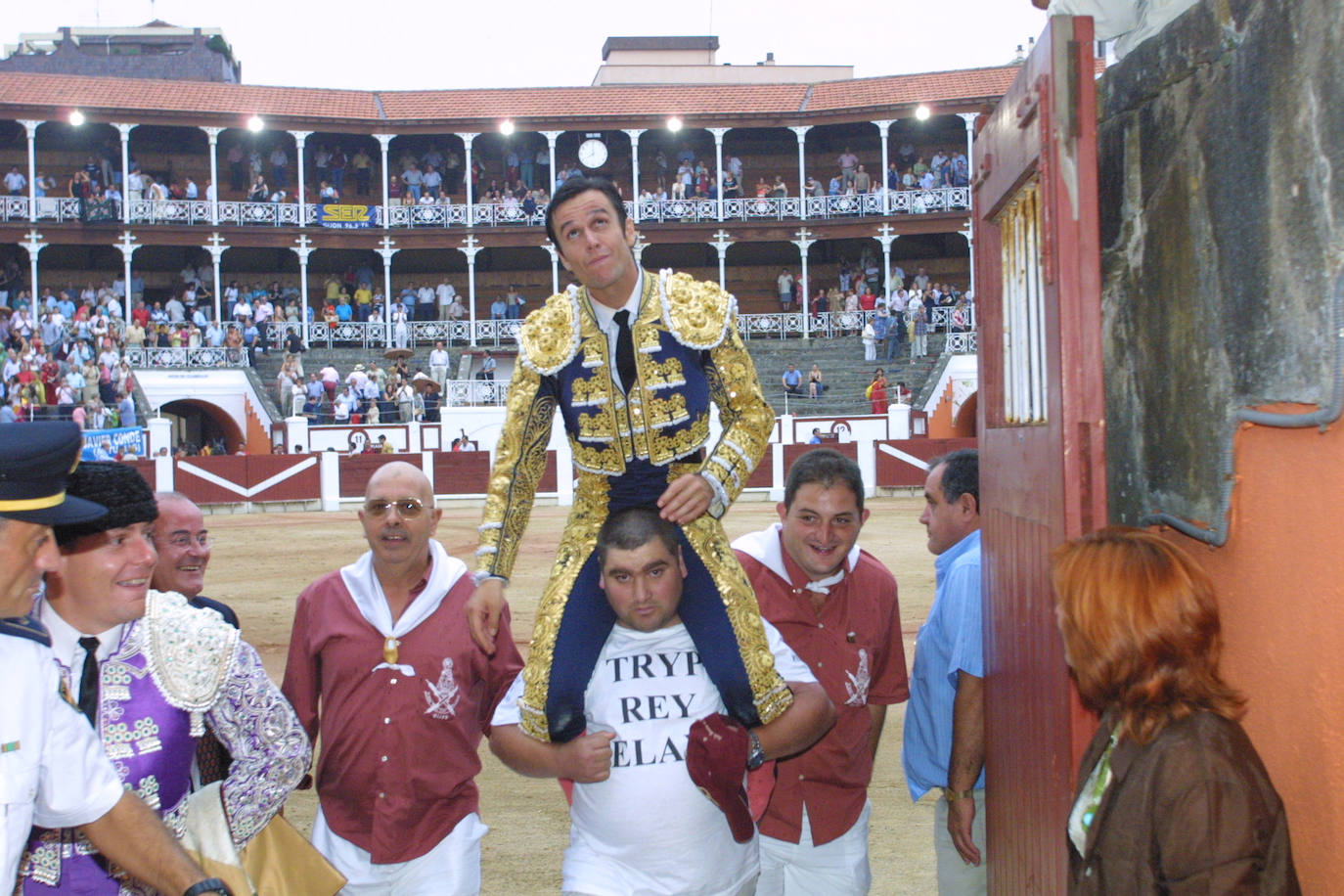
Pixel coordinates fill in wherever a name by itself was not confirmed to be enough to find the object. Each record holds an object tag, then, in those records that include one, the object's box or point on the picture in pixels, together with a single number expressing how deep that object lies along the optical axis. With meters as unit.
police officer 1.68
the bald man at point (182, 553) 3.03
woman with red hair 1.52
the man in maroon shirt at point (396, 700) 2.96
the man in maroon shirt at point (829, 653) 3.05
